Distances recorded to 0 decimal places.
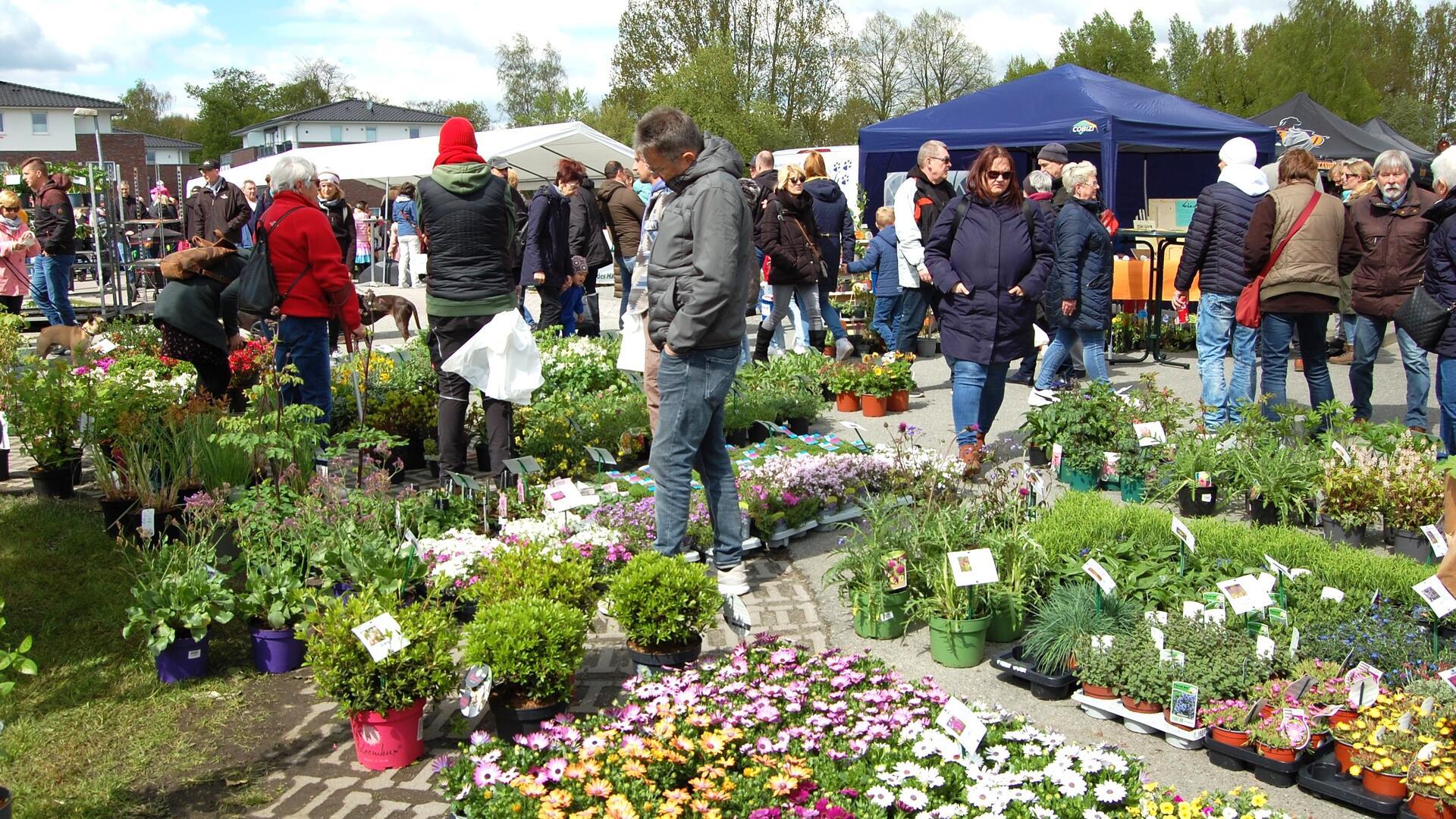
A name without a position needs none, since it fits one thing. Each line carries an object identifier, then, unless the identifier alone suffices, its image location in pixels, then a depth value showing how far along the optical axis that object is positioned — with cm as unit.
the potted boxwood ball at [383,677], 340
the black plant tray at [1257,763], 327
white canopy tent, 1911
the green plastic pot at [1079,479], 641
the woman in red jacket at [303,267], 616
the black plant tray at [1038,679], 388
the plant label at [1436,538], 432
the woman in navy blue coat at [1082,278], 793
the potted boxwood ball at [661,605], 378
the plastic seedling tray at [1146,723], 350
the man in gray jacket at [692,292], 424
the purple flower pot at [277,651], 416
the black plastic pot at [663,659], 386
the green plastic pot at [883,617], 440
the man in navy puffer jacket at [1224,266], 703
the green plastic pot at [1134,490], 617
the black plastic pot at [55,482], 654
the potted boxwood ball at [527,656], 341
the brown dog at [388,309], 1037
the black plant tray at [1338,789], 311
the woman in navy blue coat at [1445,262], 595
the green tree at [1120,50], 4272
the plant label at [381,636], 333
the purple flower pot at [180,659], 411
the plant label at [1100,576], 389
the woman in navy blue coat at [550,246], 978
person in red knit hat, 582
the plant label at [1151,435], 603
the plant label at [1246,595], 379
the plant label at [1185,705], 348
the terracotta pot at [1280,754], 327
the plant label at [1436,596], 335
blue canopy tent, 1197
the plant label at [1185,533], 419
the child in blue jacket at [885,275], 1034
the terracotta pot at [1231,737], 337
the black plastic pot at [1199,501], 575
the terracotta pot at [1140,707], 364
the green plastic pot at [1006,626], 432
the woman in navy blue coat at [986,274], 603
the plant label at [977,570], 395
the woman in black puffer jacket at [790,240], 934
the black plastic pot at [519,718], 349
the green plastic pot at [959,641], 414
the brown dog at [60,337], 884
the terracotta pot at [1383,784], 312
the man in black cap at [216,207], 1377
